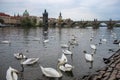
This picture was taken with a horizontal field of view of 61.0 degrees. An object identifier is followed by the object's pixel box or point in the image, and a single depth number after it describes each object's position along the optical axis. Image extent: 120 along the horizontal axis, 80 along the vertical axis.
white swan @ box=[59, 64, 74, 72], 5.79
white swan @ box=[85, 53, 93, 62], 7.41
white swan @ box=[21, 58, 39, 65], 6.53
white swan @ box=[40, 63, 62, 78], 5.13
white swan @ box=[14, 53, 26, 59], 7.40
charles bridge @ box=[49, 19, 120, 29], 54.42
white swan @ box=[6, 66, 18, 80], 4.54
